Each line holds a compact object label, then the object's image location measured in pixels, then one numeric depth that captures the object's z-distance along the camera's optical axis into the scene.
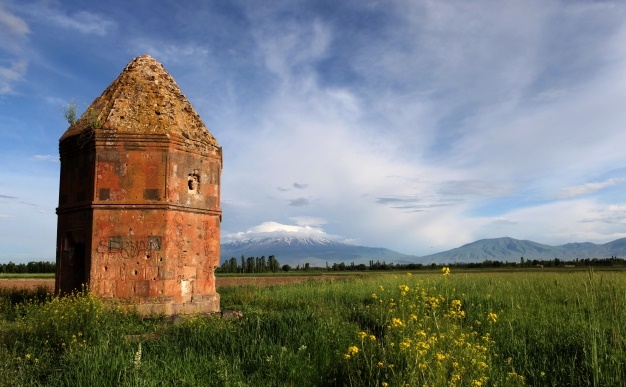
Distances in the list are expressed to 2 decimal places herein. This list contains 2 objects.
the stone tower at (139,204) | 10.40
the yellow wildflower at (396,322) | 5.11
